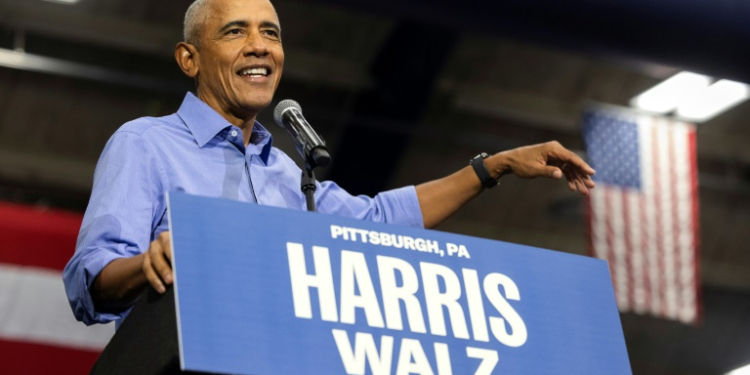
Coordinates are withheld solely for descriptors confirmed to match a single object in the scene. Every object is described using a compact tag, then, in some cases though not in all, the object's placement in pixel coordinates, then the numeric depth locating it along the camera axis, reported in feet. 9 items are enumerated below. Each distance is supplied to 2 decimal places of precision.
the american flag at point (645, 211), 41.63
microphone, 10.82
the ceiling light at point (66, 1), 45.24
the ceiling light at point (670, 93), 51.21
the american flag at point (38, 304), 27.12
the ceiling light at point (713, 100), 52.54
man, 10.15
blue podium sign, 8.21
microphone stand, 11.02
